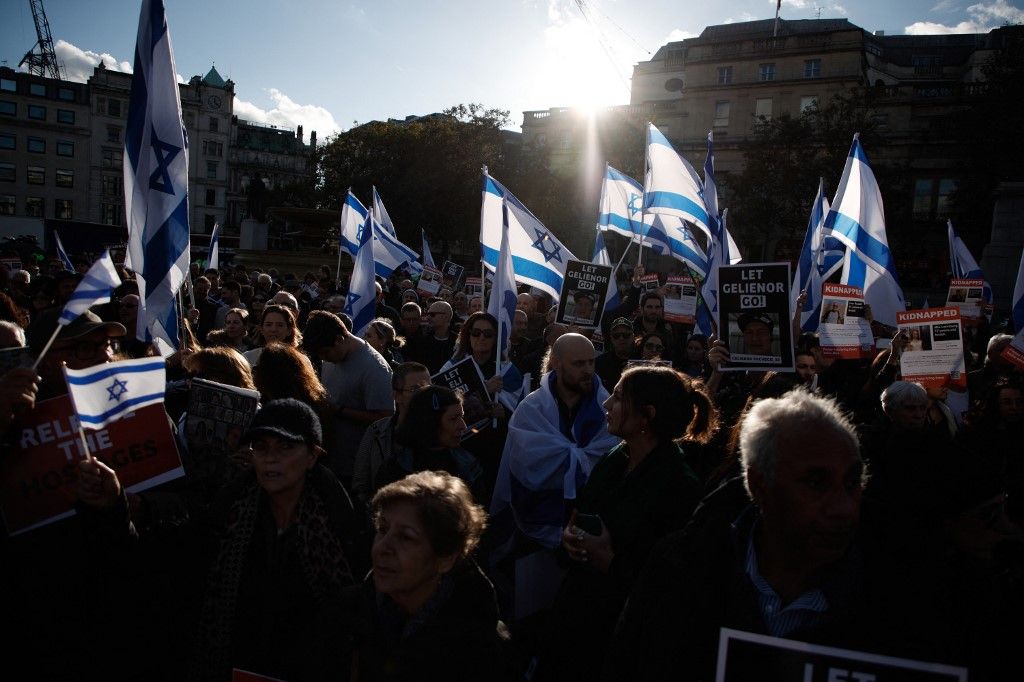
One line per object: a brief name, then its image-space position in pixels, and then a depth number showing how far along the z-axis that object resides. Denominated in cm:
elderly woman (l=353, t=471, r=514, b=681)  207
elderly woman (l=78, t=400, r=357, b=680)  251
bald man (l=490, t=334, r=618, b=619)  380
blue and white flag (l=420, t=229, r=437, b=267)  1431
